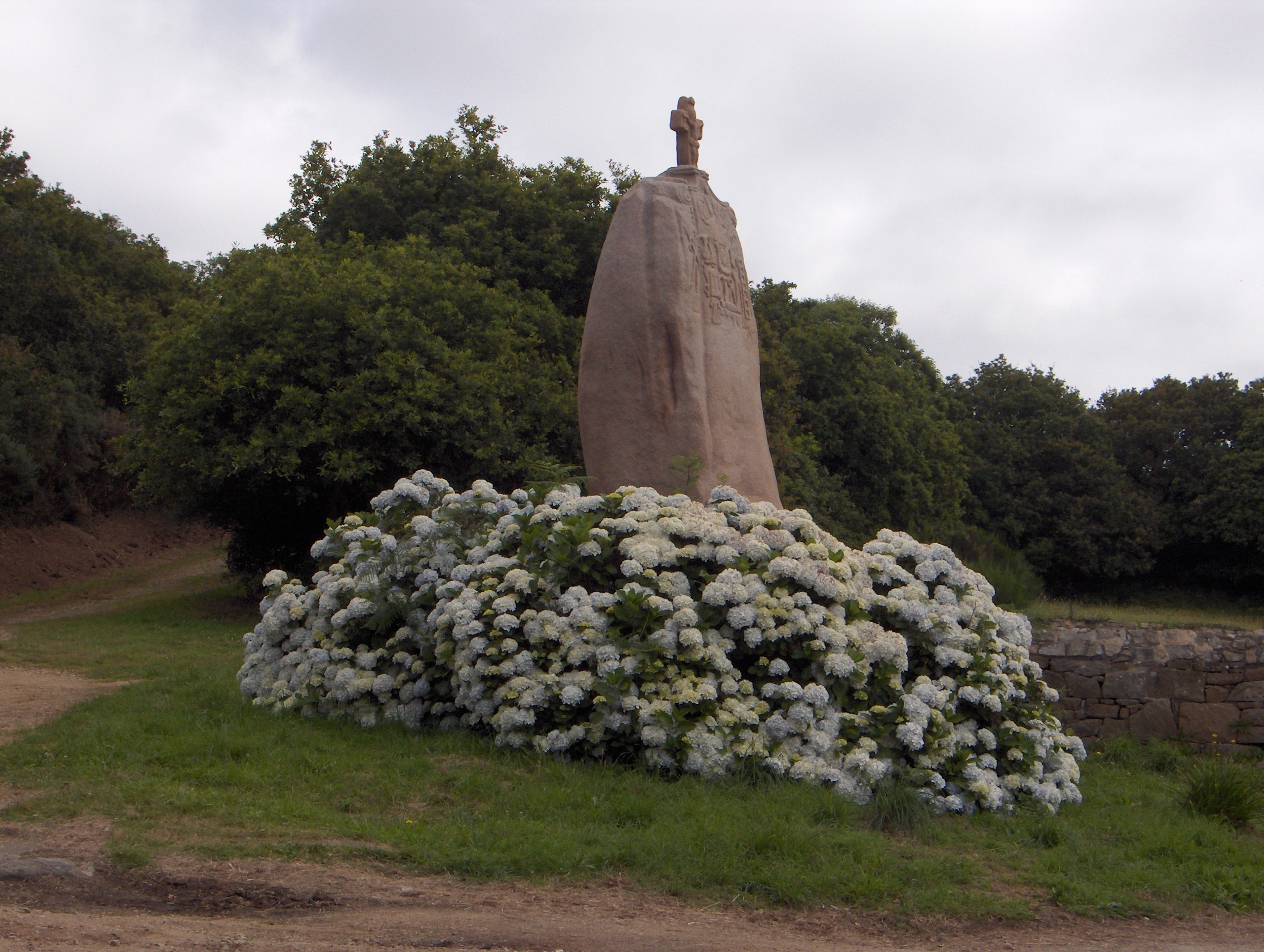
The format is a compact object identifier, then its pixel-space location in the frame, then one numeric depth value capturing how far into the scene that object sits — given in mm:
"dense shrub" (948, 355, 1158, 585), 27562
